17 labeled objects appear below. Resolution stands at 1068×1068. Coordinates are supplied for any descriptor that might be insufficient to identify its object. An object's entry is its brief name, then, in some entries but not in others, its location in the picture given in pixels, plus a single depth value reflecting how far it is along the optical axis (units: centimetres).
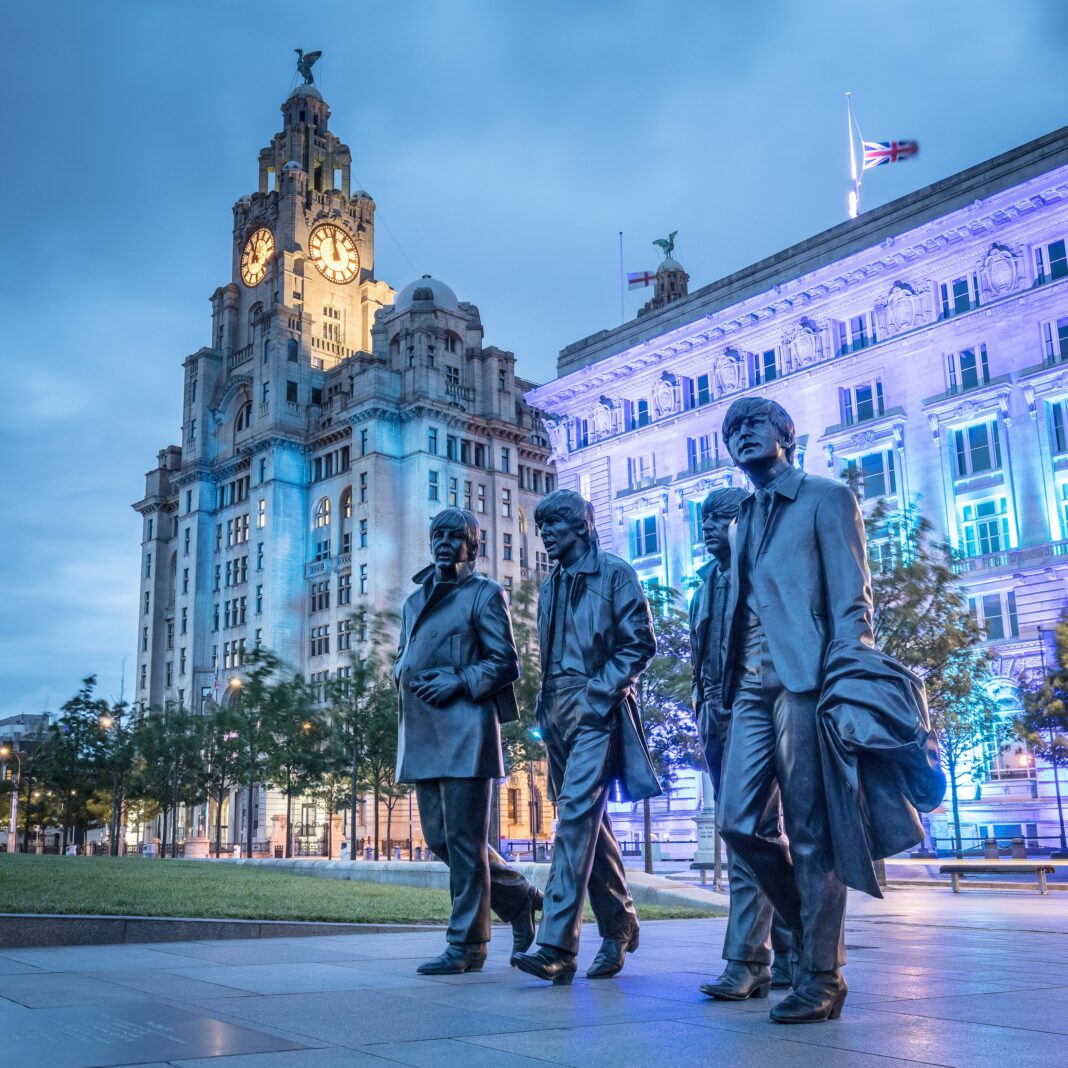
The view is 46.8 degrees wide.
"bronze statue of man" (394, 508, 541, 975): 720
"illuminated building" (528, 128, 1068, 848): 4194
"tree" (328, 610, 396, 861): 4751
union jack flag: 5012
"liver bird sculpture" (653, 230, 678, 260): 7719
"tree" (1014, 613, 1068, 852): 3375
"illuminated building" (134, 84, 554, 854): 8631
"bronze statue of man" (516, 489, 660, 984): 671
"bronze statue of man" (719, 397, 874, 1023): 518
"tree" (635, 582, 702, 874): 3384
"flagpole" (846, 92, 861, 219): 5162
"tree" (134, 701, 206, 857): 6444
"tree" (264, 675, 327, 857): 5219
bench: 1956
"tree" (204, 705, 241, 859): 6028
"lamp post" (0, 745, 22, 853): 7012
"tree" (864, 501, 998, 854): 2859
